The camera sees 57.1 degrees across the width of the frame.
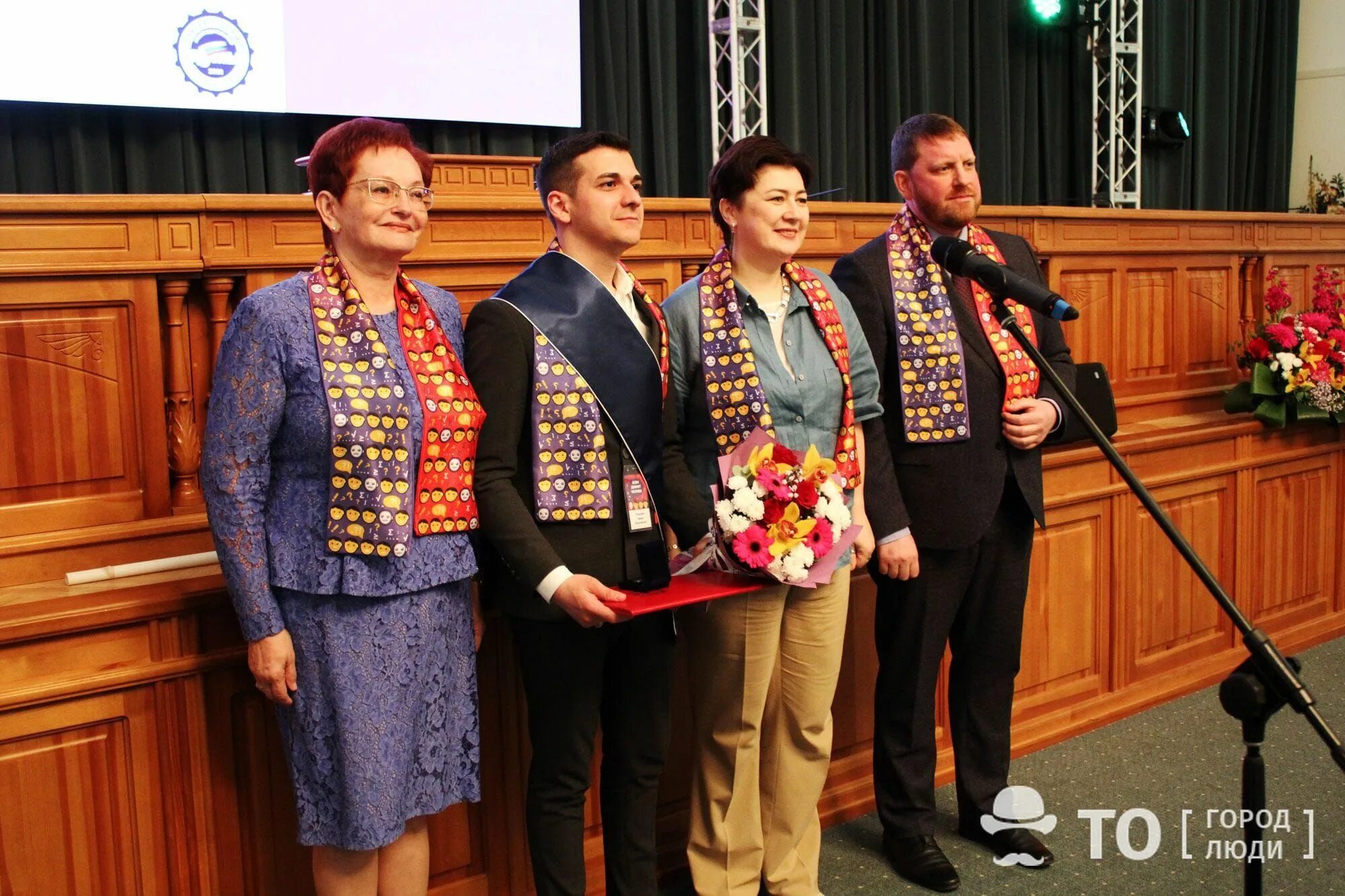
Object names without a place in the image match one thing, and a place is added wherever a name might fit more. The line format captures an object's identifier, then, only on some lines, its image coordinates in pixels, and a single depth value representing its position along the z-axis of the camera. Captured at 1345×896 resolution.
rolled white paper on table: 2.07
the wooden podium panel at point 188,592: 1.94
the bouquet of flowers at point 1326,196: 7.59
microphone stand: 1.37
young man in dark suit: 1.97
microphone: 1.76
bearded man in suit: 2.55
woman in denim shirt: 2.27
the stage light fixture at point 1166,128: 7.41
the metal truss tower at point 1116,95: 7.09
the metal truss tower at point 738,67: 5.69
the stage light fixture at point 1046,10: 7.02
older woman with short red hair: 1.78
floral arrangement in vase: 3.93
